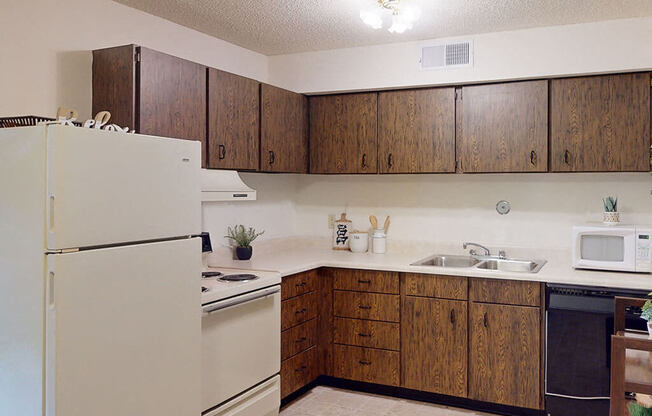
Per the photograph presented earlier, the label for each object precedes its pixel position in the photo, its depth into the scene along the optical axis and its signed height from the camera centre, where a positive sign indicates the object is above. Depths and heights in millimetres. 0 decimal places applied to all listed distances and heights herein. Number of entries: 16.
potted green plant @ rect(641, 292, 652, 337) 1595 -296
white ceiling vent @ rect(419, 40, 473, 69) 3848 +1033
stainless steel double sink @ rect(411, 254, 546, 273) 3904 -406
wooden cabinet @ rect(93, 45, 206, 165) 2830 +586
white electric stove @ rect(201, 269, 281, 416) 2768 -737
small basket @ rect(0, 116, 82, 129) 2254 +328
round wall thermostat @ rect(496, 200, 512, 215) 4090 -10
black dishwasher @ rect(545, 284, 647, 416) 3180 -796
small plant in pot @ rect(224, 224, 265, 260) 3951 -248
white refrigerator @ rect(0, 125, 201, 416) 1940 -261
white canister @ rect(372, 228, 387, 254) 4398 -289
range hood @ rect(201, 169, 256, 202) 3127 +95
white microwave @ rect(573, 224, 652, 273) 3326 -247
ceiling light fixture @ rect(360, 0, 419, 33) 2807 +971
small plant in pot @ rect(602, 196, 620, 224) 3602 -42
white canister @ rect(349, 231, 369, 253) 4445 -286
